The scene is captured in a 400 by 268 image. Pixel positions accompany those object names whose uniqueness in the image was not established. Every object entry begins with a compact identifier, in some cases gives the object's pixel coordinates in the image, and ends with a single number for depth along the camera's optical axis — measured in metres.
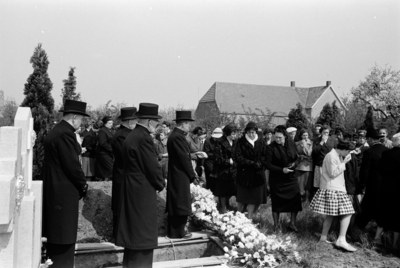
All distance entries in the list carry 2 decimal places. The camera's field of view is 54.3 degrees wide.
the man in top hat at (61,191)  4.57
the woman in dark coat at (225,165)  7.64
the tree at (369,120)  18.77
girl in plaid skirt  5.87
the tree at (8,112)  14.55
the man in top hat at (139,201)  4.54
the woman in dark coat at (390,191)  5.84
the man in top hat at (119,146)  5.99
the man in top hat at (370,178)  6.33
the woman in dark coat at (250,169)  6.89
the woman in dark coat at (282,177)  6.63
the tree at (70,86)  14.35
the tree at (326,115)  26.72
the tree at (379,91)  29.88
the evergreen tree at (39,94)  9.56
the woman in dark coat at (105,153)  8.95
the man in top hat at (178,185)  5.95
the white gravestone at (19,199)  3.04
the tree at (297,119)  20.20
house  43.41
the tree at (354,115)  24.05
